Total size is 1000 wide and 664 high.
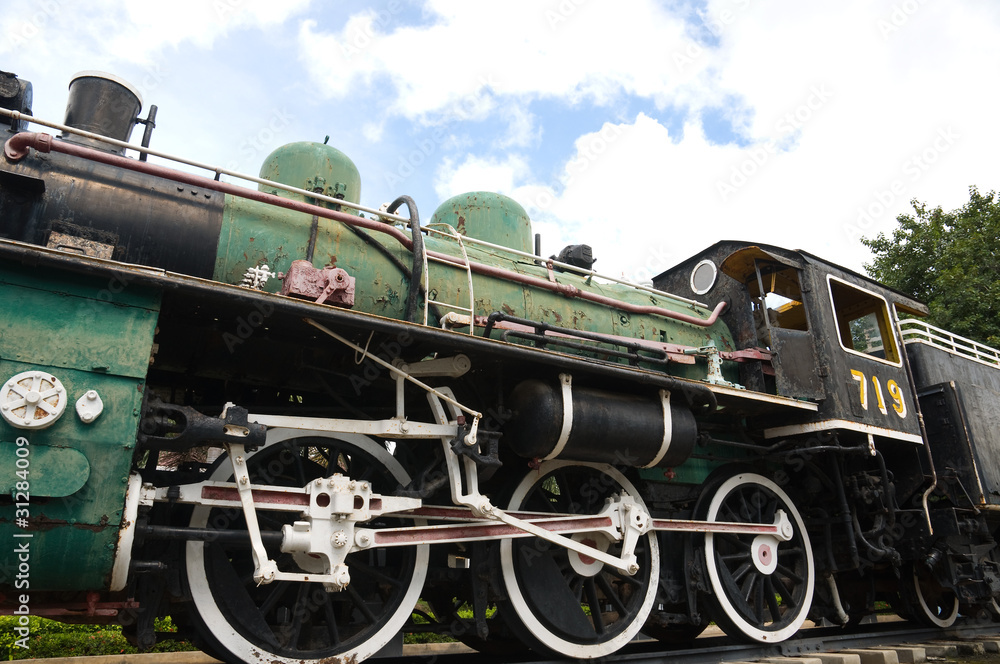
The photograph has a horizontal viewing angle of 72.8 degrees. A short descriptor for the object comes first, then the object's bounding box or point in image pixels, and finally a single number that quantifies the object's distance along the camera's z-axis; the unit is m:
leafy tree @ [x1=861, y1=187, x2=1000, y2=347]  14.77
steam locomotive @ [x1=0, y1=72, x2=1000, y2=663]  2.60
